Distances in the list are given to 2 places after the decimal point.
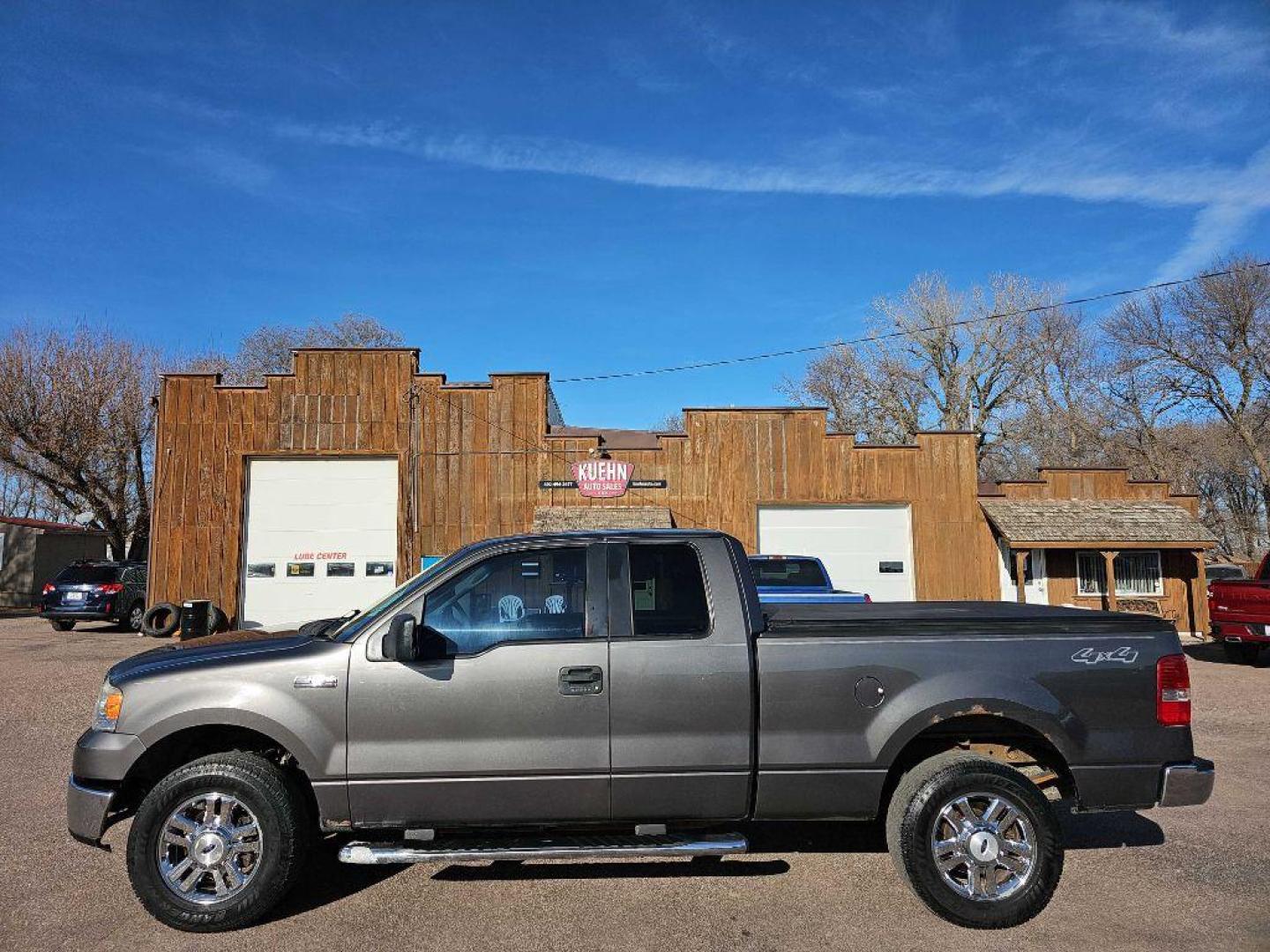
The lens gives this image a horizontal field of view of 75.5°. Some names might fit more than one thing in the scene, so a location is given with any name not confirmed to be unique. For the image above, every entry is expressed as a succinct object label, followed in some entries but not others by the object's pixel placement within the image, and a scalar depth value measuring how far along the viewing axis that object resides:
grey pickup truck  4.04
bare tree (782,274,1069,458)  37.56
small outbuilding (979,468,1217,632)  19.50
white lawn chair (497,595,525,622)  4.29
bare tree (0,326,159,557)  29.53
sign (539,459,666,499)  19.53
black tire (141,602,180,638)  18.67
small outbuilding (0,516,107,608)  32.00
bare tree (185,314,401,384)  42.06
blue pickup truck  11.59
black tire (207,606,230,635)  18.67
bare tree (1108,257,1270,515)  31.59
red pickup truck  12.98
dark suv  20.78
